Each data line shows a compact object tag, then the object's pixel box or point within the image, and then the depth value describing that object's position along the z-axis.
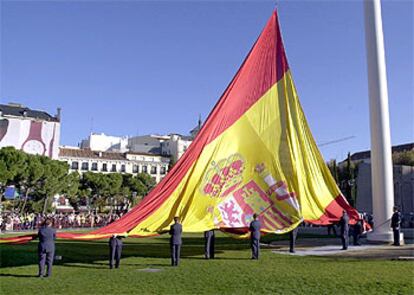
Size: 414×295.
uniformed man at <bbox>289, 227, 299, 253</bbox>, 18.80
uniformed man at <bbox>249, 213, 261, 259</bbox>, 15.89
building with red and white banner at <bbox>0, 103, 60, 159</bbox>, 77.50
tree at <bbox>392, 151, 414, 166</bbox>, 73.69
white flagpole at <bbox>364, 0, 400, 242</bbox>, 21.62
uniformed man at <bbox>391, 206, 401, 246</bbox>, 20.53
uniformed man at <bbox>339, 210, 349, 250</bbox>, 18.31
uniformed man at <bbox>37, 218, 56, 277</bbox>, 13.14
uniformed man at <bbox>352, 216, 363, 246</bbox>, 20.59
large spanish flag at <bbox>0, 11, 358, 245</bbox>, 15.30
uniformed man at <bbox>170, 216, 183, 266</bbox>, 14.45
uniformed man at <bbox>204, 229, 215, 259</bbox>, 16.89
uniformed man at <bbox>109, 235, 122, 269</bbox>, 14.57
